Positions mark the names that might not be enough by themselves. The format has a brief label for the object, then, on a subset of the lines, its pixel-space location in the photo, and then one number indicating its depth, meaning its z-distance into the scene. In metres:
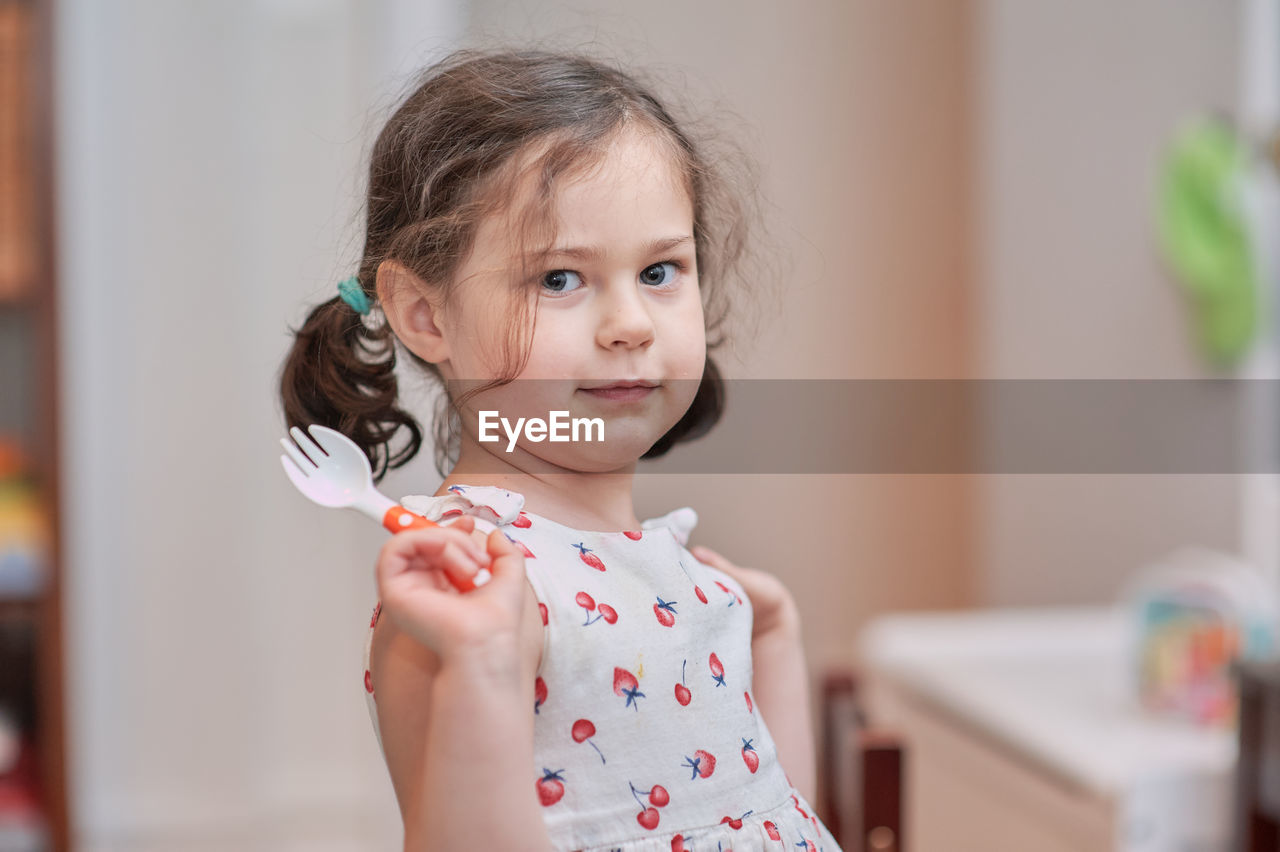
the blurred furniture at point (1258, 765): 2.02
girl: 1.20
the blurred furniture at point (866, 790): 1.65
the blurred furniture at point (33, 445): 3.21
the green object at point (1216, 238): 3.62
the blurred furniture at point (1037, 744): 2.36
